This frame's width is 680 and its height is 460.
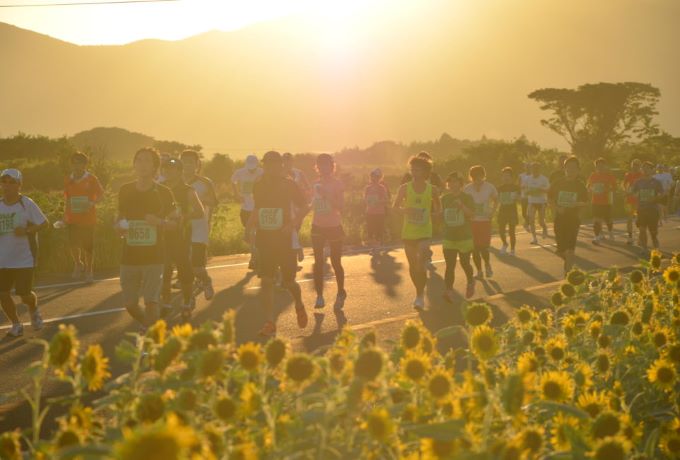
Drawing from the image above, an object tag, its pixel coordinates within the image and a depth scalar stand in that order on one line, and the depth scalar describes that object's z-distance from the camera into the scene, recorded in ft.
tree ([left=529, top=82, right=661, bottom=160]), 252.21
